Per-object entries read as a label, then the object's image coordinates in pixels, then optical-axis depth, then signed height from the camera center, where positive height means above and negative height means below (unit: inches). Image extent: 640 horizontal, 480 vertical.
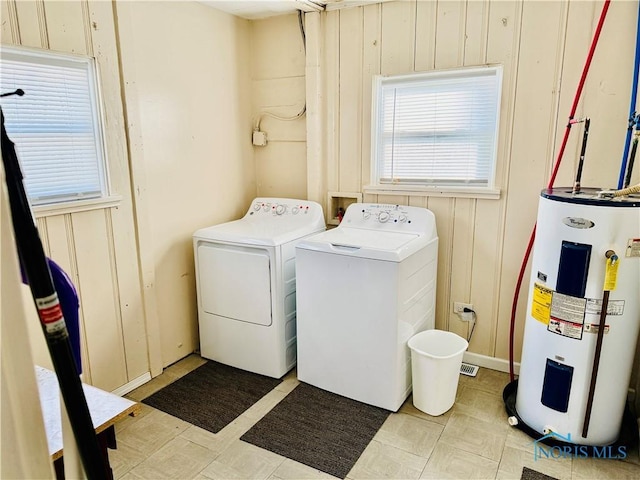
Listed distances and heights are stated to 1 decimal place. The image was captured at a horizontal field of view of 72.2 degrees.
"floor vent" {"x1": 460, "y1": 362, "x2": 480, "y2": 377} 112.3 -56.5
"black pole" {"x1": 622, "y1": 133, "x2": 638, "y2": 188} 79.2 -2.7
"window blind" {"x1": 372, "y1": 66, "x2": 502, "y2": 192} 105.5 +4.7
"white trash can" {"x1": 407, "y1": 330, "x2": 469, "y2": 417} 93.1 -48.5
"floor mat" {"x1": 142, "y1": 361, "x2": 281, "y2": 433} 96.4 -57.4
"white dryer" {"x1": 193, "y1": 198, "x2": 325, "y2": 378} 106.8 -35.5
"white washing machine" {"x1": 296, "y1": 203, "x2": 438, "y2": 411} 93.7 -34.8
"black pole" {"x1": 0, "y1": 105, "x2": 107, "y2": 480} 20.0 -6.7
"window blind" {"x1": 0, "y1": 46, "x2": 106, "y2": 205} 79.4 +5.2
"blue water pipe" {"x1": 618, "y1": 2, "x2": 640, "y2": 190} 82.7 +7.1
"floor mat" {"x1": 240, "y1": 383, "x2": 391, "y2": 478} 83.7 -57.6
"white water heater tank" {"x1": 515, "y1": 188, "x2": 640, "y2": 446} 74.1 -29.5
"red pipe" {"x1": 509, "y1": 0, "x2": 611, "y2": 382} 84.2 -1.3
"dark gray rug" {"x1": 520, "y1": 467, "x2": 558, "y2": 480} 77.6 -57.3
